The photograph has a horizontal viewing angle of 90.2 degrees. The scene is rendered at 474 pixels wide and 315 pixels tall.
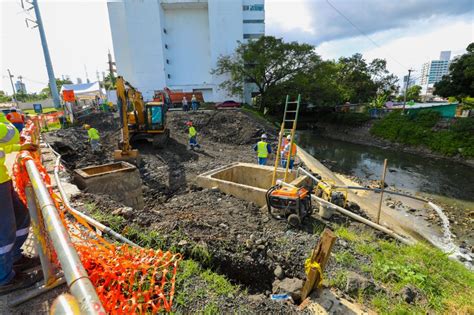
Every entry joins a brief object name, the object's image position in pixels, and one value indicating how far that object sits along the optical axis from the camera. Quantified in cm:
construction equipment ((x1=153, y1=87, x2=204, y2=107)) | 2964
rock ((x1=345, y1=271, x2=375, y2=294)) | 315
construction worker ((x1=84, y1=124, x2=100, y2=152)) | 1079
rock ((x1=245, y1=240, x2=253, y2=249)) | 390
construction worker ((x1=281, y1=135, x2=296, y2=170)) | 831
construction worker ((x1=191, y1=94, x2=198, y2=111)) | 2390
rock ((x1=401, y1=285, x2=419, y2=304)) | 309
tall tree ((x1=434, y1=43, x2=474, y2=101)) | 1625
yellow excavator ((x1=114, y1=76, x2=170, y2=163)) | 1146
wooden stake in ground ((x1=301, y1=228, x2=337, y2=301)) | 288
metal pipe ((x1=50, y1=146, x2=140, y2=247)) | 323
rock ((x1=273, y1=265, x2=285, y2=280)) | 352
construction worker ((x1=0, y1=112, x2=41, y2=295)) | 218
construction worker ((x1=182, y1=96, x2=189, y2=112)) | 2397
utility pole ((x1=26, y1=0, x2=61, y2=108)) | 2092
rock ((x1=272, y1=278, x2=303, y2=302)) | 307
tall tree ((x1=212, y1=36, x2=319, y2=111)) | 2703
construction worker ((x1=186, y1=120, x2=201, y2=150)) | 1243
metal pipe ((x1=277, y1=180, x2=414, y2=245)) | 537
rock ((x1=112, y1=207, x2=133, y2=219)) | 419
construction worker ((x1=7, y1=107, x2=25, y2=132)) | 890
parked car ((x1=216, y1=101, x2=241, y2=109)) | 2653
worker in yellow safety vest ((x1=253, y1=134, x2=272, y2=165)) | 876
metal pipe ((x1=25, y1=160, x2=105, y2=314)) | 92
